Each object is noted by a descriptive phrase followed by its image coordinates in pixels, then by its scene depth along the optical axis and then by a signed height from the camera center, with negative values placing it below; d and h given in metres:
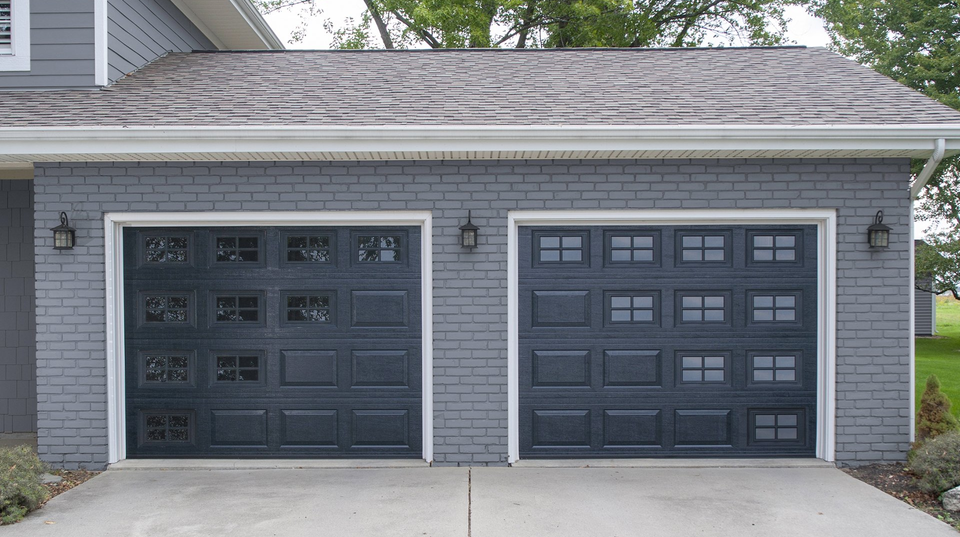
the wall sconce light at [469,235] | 5.66 +0.16
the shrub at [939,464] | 4.83 -1.52
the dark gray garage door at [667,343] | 5.92 -0.77
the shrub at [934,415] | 5.58 -1.33
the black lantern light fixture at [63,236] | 5.64 +0.14
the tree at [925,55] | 14.59 +4.61
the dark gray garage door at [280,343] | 5.93 -0.78
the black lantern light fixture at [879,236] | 5.66 +0.16
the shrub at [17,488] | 4.56 -1.62
